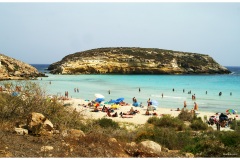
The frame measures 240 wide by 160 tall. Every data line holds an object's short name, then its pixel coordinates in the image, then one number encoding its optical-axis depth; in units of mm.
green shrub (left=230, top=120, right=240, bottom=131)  17741
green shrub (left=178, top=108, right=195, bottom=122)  20766
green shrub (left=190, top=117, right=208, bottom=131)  16744
